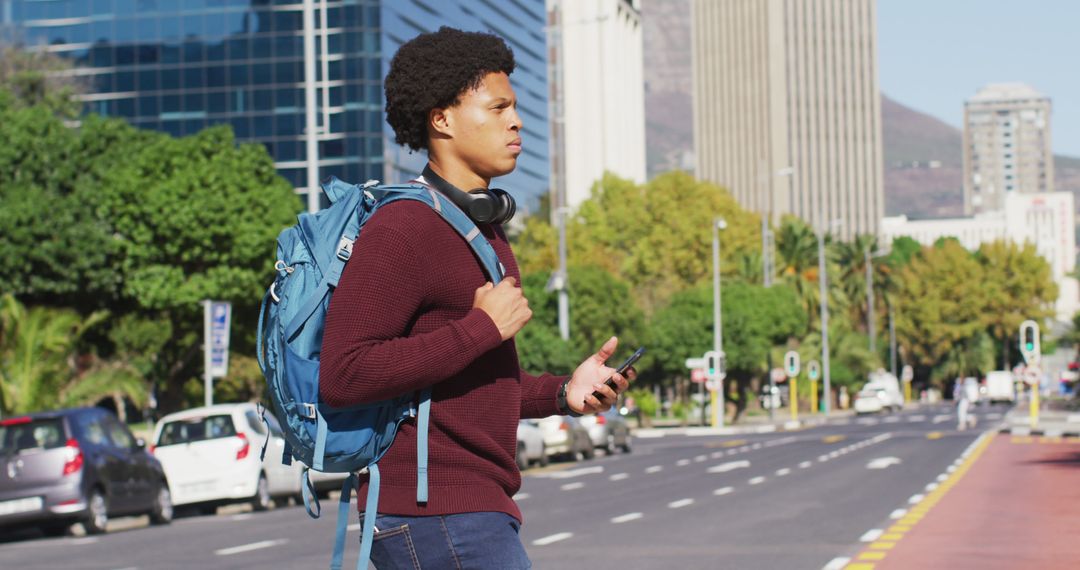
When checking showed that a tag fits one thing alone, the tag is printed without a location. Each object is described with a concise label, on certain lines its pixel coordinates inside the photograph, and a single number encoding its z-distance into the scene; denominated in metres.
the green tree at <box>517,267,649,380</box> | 58.88
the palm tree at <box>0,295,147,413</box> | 30.88
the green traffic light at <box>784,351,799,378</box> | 67.94
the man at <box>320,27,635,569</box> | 3.63
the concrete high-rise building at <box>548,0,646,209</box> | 136.62
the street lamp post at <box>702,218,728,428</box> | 61.12
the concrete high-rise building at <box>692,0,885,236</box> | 167.38
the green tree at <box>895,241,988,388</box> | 116.00
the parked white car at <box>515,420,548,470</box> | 34.53
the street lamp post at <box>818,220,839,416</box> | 82.25
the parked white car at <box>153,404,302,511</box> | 24.42
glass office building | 80.94
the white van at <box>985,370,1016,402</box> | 107.44
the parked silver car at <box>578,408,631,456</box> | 42.09
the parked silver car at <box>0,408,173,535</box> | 20.08
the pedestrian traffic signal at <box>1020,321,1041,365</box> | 48.25
